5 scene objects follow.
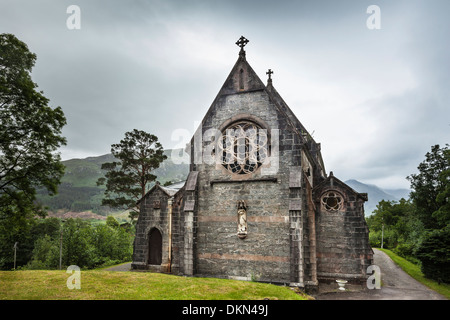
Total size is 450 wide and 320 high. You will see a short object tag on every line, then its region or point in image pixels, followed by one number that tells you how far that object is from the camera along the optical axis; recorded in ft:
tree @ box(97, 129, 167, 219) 112.06
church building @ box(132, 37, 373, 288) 46.68
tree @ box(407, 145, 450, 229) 98.32
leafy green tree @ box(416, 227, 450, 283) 55.77
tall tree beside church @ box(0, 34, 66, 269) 48.83
